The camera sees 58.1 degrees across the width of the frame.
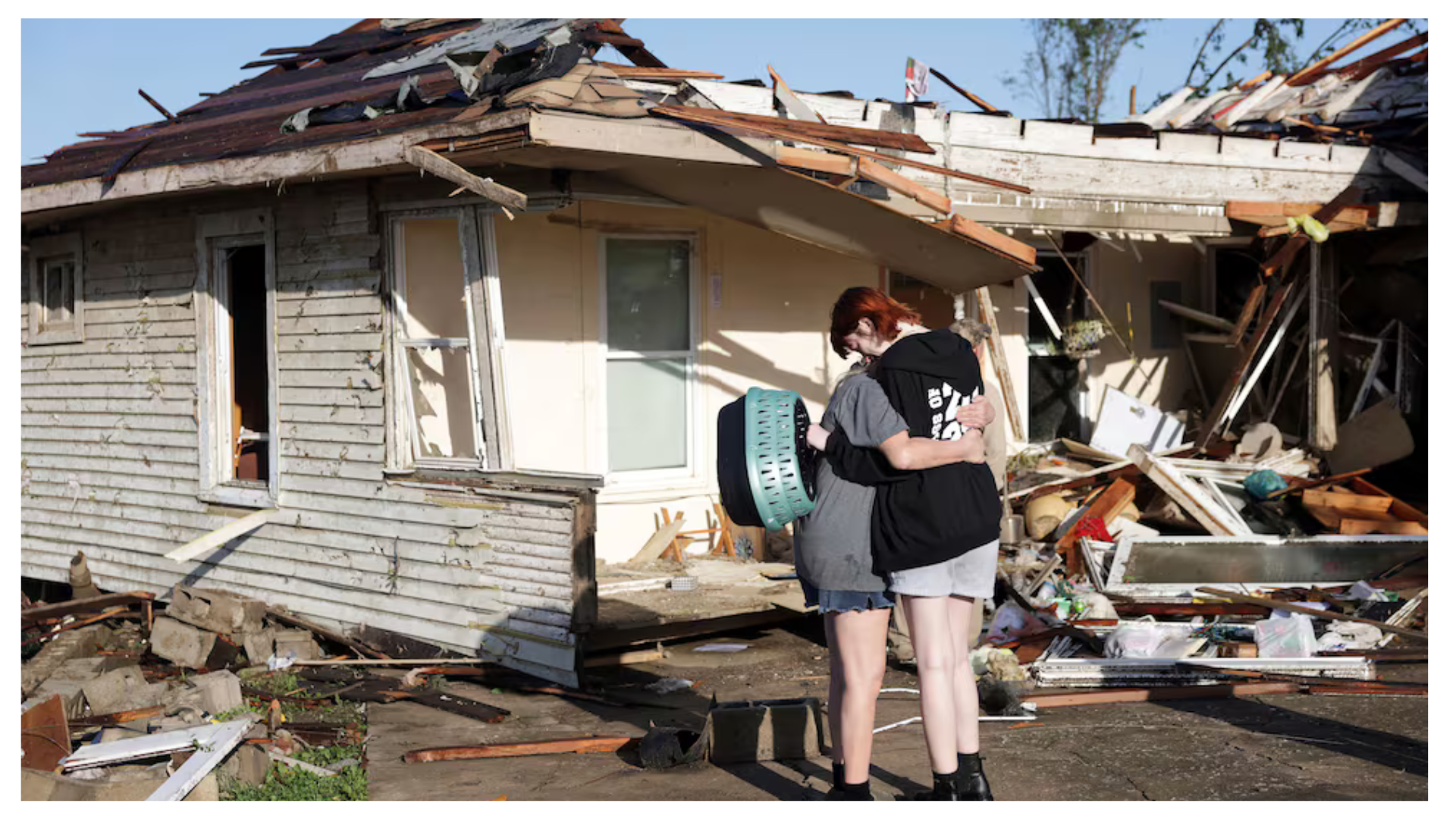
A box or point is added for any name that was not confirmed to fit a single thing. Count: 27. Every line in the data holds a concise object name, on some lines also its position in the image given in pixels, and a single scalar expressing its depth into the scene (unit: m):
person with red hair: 4.51
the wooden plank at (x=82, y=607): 10.03
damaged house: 7.69
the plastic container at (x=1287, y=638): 7.35
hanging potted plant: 11.62
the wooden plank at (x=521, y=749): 6.10
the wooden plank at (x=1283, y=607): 7.48
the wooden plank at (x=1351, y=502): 10.07
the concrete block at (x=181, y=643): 8.76
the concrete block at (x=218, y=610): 8.96
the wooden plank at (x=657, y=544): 9.50
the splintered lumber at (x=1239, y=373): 11.12
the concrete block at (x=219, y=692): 7.12
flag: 10.24
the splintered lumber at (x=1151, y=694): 6.65
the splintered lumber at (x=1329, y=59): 12.75
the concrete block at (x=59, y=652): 8.88
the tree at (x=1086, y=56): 30.98
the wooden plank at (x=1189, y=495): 9.92
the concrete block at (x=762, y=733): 5.66
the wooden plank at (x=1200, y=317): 12.07
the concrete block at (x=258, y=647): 8.70
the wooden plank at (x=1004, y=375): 10.72
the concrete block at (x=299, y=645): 8.73
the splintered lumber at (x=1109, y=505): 9.79
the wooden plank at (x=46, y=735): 6.04
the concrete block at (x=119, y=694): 7.48
